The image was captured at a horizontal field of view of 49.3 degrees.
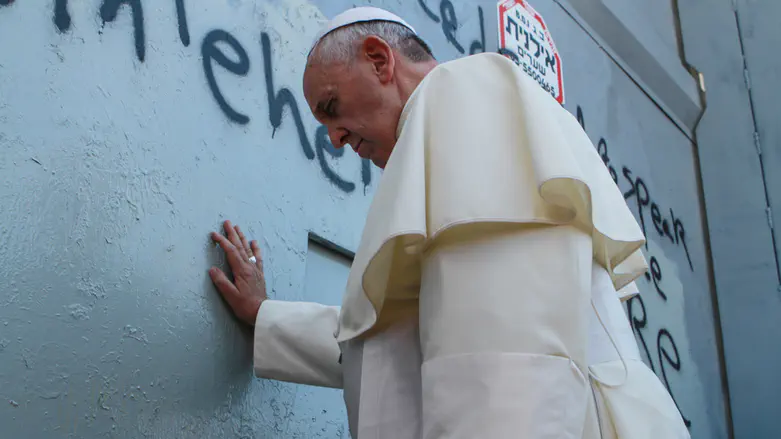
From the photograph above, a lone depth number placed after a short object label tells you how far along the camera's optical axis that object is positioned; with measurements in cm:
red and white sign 329
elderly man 110
